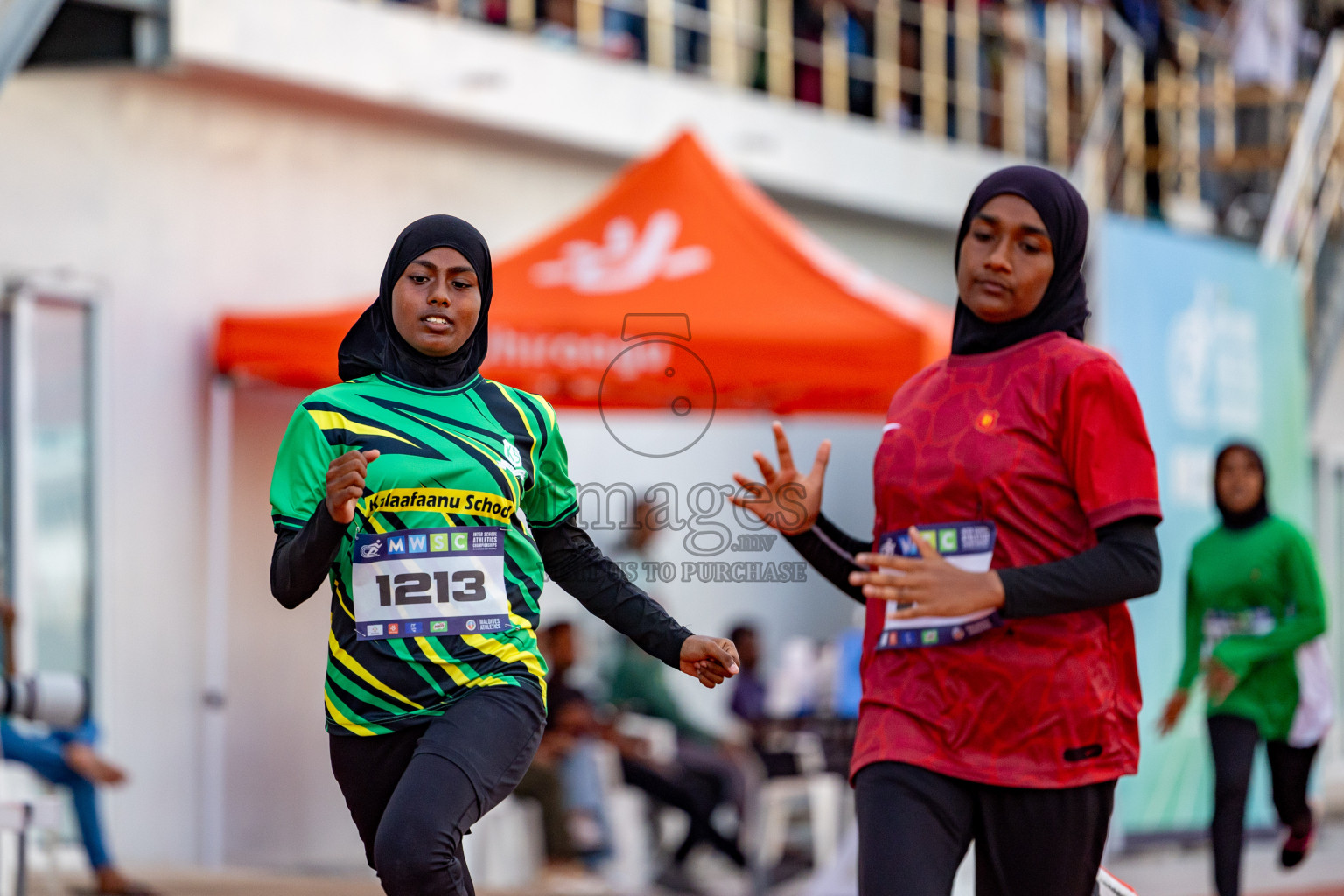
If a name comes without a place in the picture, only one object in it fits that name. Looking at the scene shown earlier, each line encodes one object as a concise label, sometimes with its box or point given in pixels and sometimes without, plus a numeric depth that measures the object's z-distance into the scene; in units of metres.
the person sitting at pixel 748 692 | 21.61
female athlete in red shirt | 7.52
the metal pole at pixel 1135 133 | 29.66
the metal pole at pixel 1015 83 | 33.37
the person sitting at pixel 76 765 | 15.92
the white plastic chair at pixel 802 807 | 19.95
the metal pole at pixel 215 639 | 20.19
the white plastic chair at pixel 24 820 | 10.82
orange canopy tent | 16.59
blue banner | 21.17
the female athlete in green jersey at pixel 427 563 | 7.50
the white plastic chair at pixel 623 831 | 19.62
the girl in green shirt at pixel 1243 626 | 14.48
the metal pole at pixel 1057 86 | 34.44
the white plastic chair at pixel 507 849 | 19.12
